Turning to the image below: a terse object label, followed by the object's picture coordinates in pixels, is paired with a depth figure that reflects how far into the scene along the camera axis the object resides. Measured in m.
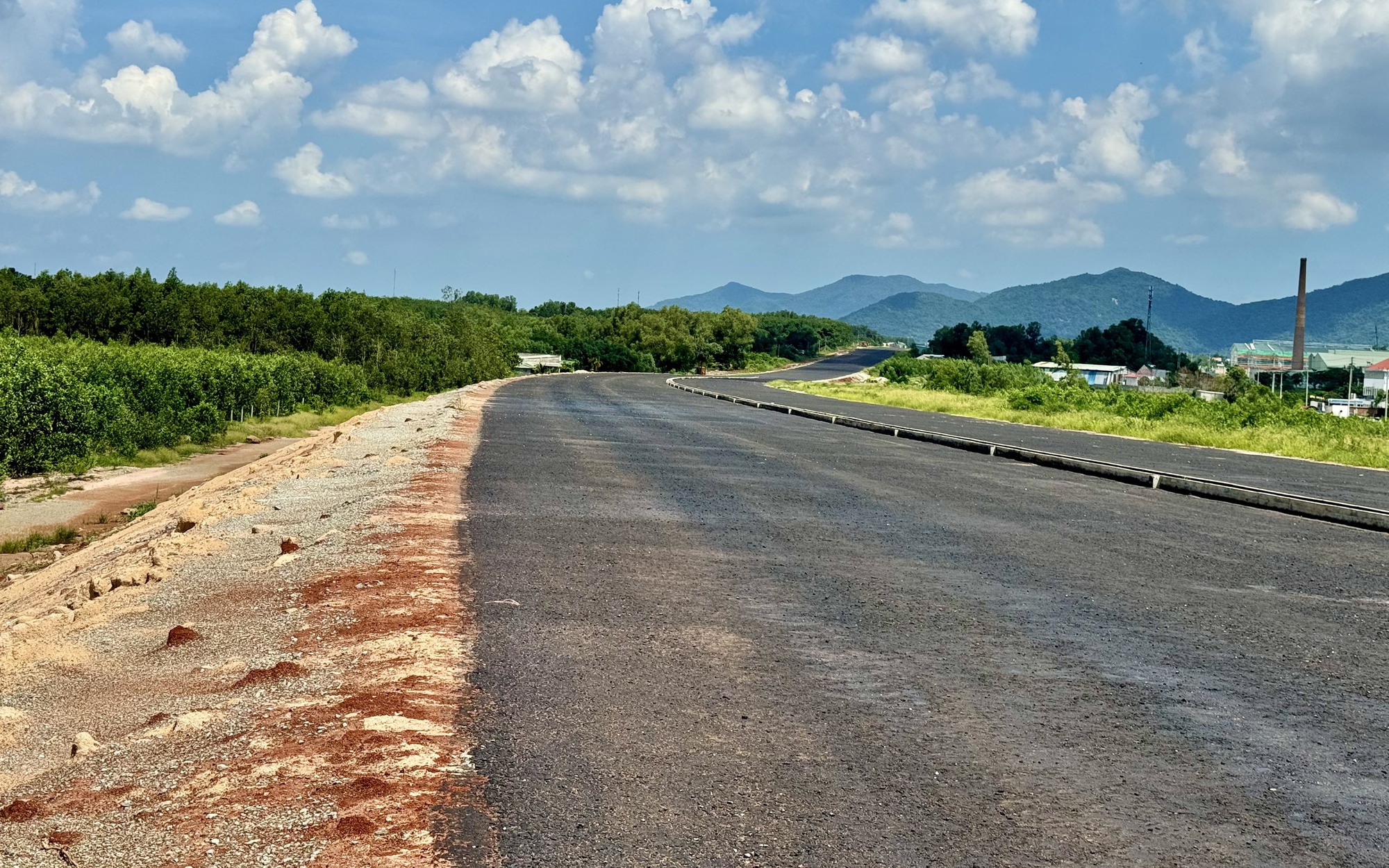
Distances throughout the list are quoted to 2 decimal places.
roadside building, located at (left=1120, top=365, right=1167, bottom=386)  120.56
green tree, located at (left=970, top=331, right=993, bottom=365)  147.88
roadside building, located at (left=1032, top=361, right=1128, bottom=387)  145.50
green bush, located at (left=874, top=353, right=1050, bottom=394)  82.00
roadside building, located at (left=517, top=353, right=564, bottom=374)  124.06
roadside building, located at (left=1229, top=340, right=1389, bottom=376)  148.12
